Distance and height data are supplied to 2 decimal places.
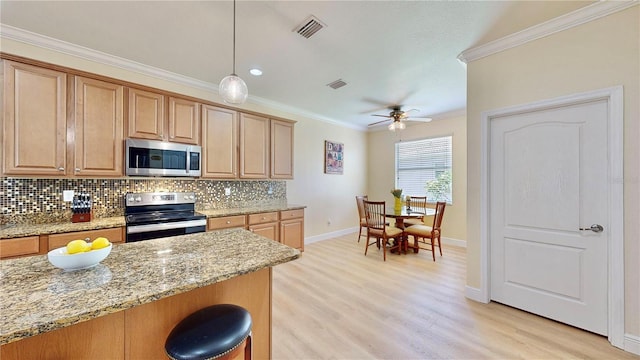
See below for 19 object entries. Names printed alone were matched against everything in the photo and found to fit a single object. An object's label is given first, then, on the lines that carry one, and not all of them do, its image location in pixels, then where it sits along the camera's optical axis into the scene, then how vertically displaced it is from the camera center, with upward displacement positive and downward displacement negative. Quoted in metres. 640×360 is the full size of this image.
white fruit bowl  1.04 -0.35
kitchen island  0.80 -0.41
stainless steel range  2.51 -0.41
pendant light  1.85 +0.70
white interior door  2.03 -0.30
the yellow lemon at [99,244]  1.16 -0.31
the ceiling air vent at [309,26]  2.13 +1.41
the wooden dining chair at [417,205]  4.54 -0.49
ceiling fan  4.36 +1.12
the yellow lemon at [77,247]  1.09 -0.31
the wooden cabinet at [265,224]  3.51 -0.66
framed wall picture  5.36 +0.52
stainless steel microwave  2.67 +0.26
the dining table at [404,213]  3.97 -0.57
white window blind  5.01 +0.27
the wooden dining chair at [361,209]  4.57 -0.56
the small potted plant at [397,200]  4.31 -0.36
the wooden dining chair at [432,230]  3.89 -0.84
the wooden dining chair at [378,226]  3.91 -0.76
